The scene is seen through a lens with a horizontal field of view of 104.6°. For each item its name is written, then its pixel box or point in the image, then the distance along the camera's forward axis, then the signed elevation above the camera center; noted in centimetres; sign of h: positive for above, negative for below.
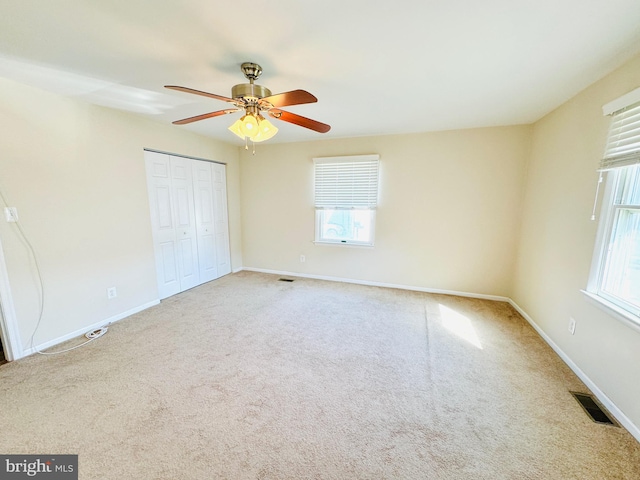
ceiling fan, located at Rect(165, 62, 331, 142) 158 +70
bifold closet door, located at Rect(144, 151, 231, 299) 331 -20
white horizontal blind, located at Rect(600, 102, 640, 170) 159 +49
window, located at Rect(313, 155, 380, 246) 385 +17
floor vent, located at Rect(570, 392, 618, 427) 158 -132
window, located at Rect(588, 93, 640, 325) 163 -7
